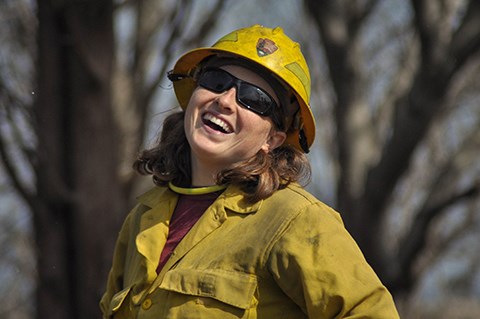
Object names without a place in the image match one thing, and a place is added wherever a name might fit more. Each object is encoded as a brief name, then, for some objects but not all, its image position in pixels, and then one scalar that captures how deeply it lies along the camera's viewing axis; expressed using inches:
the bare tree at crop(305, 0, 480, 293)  487.4
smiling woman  189.4
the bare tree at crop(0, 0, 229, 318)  446.9
